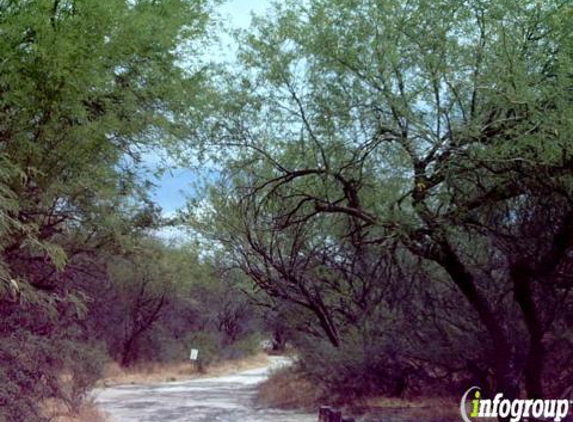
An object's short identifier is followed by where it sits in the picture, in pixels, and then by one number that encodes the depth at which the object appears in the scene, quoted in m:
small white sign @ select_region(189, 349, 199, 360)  30.83
